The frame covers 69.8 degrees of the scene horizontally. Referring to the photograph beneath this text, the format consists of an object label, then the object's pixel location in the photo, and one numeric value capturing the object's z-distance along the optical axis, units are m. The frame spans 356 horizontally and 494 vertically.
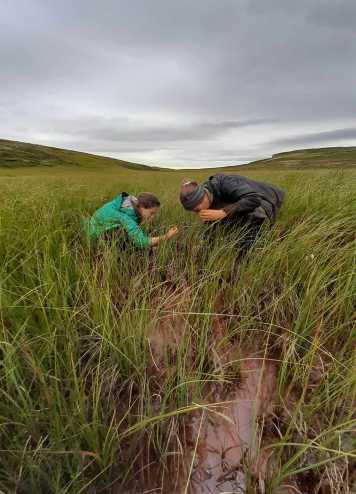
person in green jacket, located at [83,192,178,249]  2.39
